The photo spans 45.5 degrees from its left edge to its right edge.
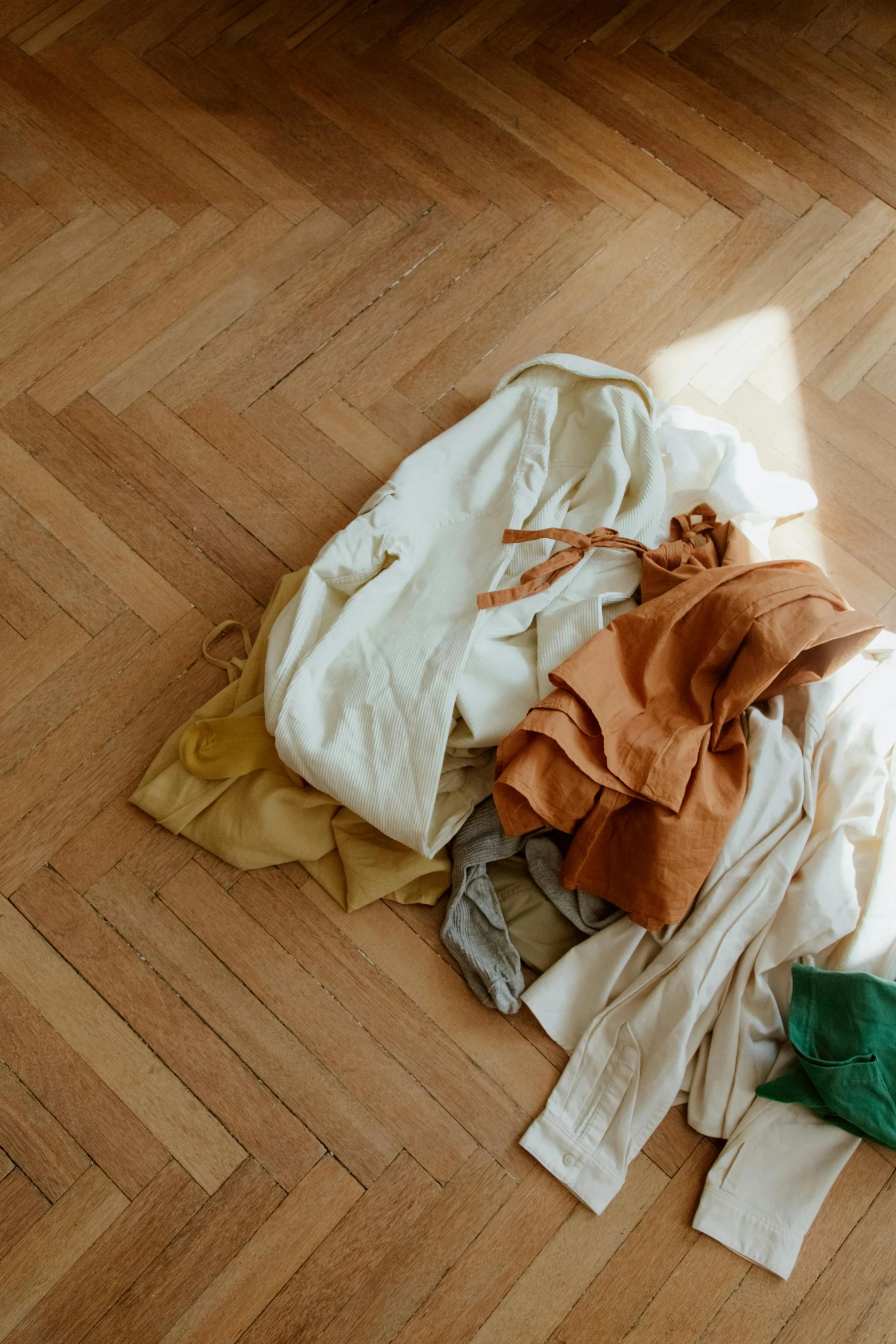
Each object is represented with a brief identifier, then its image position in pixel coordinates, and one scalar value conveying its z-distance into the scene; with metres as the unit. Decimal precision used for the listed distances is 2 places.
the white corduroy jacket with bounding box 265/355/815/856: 1.14
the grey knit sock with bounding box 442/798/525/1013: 1.17
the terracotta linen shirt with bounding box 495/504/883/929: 1.08
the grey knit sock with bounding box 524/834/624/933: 1.17
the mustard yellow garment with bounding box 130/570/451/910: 1.20
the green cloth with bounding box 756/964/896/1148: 1.04
